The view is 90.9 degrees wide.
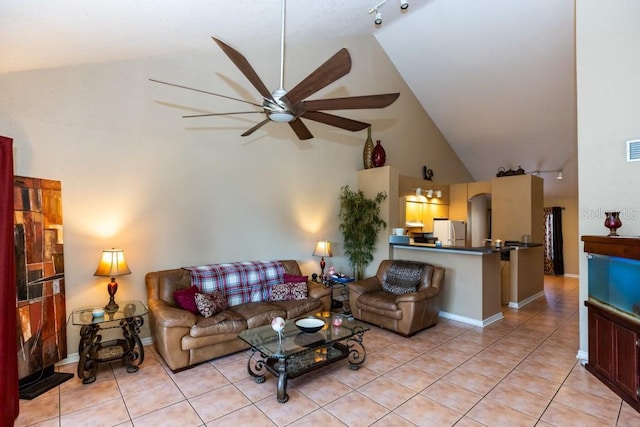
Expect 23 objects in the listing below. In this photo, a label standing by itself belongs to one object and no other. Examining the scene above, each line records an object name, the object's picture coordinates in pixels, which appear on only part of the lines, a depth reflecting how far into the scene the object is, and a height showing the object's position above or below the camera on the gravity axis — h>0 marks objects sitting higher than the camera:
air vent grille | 2.94 +0.48
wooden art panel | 2.75 -0.55
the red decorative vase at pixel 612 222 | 2.82 -0.18
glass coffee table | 2.65 -1.23
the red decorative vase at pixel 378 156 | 5.89 +0.96
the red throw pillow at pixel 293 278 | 4.39 -0.98
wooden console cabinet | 2.47 -1.19
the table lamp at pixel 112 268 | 3.18 -0.56
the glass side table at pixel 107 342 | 2.91 -1.23
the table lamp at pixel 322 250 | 5.04 -0.67
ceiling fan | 2.16 +0.87
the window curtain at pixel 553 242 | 8.71 -1.08
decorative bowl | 3.03 -1.14
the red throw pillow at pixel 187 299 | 3.41 -0.96
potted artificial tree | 5.42 -0.33
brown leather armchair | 3.93 -1.26
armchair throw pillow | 4.40 -1.01
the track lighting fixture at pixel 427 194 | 6.35 +0.26
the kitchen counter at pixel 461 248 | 4.35 -0.64
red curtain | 1.99 -0.50
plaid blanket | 3.87 -0.89
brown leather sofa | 3.02 -1.17
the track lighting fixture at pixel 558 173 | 7.29 +0.70
